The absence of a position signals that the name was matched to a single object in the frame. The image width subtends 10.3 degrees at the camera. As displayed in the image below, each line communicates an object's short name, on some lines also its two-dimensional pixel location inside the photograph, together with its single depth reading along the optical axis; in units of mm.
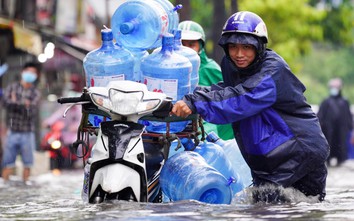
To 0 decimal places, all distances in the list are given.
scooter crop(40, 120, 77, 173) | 42587
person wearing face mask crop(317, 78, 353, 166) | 46679
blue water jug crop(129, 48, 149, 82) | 16381
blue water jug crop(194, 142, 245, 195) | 16885
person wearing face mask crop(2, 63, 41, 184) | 32877
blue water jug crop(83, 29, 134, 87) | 15890
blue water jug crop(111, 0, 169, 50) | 16827
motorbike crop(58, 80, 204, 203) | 14083
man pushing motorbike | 14883
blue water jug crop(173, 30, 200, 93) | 16813
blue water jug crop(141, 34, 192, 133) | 15675
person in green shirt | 21236
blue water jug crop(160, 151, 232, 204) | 15372
